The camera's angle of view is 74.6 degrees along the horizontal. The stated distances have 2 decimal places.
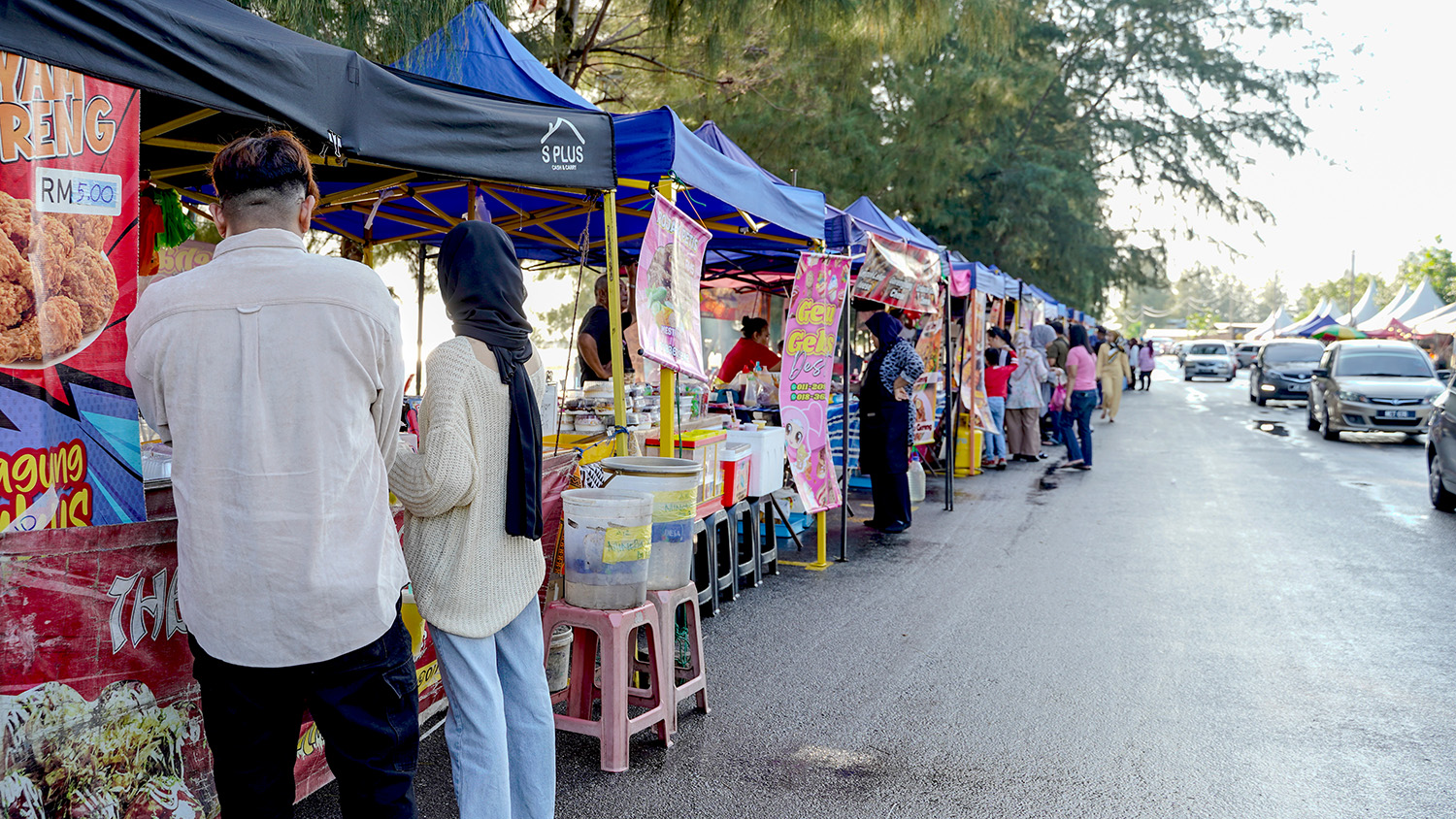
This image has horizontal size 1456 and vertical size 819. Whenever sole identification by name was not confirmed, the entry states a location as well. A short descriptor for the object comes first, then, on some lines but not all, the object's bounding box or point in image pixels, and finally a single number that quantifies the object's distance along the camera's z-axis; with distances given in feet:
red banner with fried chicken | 7.73
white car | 137.39
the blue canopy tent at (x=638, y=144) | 15.56
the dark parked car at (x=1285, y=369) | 83.20
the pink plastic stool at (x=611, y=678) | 11.93
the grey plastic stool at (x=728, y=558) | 20.29
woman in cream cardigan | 8.47
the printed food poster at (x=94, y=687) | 7.63
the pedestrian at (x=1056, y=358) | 53.52
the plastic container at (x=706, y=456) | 17.92
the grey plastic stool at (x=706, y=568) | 18.72
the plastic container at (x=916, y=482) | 33.14
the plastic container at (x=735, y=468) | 19.52
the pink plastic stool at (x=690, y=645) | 12.79
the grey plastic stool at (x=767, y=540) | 22.89
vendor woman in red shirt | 31.83
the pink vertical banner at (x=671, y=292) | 15.58
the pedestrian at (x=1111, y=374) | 66.64
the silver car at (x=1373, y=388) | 52.65
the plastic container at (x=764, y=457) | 21.11
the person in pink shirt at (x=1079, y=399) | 39.63
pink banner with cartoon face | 22.84
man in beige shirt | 6.59
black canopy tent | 8.09
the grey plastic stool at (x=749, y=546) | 21.62
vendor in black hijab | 25.84
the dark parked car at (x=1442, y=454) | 31.01
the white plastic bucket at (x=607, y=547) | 11.59
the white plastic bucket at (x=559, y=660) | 14.35
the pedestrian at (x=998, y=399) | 41.93
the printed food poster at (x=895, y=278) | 25.49
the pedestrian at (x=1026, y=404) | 43.52
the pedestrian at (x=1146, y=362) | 107.77
